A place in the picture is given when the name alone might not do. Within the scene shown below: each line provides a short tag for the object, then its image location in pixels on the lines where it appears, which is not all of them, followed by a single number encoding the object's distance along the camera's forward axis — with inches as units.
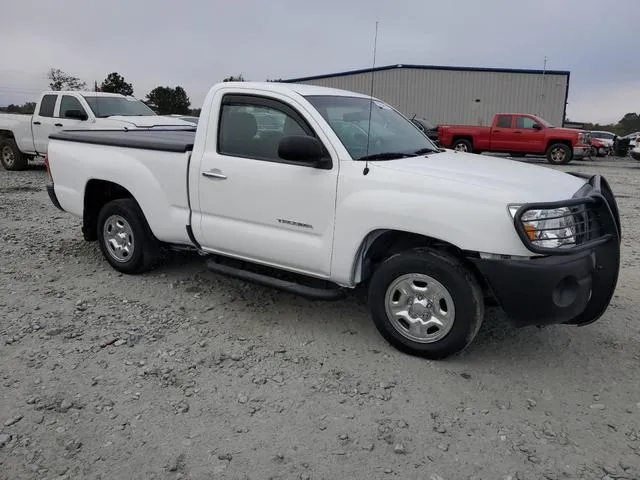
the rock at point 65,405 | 122.7
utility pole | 1223.7
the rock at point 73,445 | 109.8
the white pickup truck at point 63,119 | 453.4
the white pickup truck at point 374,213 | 131.2
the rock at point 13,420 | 117.0
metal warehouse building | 1230.9
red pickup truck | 756.6
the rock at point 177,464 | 104.8
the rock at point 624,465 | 106.0
